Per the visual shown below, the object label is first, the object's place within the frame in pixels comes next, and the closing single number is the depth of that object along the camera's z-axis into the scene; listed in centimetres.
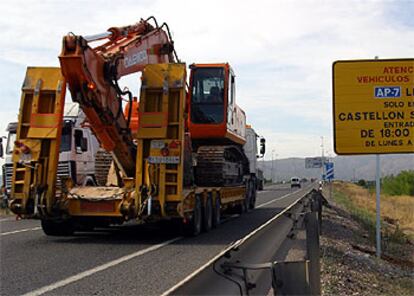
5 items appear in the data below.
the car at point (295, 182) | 8838
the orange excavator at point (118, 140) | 1309
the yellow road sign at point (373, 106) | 1140
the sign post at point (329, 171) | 4094
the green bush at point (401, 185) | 7150
